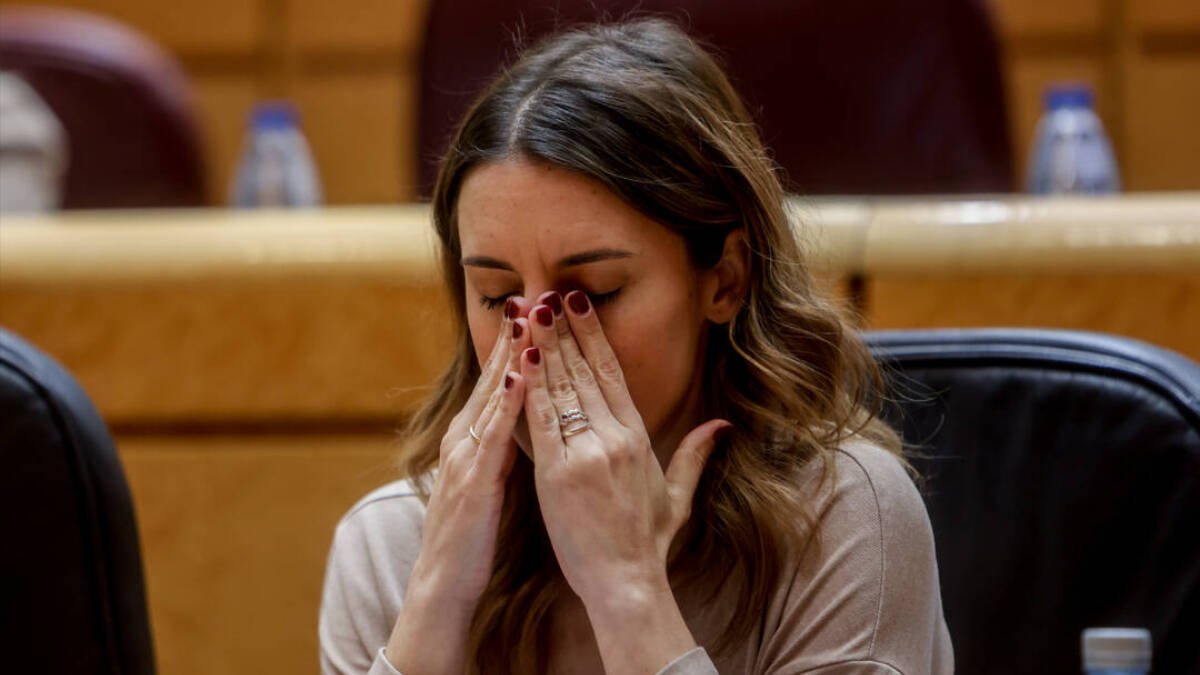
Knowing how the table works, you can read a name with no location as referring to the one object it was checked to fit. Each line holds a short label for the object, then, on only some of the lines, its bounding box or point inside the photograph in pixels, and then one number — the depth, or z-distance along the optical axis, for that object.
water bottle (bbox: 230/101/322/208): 7.17
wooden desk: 5.57
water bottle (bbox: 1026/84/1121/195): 6.26
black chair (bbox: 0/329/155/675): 5.12
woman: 5.08
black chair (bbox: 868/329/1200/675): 5.10
